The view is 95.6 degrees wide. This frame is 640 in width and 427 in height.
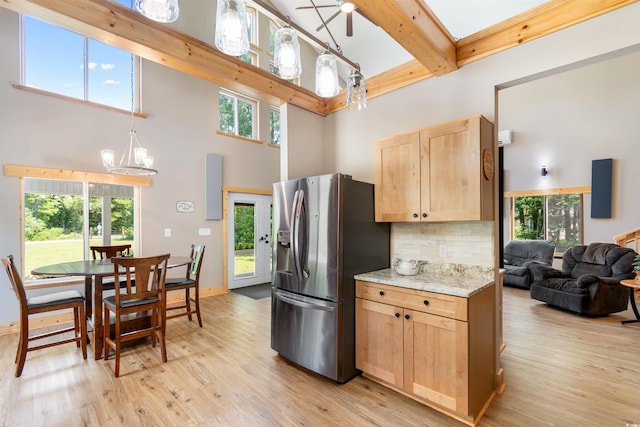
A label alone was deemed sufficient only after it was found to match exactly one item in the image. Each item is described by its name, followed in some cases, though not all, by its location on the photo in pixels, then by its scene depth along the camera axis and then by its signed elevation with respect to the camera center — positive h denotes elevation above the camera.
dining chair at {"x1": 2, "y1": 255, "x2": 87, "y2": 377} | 2.48 -0.87
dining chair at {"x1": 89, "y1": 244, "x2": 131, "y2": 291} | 3.70 -0.52
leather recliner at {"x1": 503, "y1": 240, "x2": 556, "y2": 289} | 5.82 -0.98
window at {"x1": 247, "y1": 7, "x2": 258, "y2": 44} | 6.07 +3.93
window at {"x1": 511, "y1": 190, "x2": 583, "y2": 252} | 6.48 -0.12
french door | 5.74 -0.54
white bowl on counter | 2.41 -0.47
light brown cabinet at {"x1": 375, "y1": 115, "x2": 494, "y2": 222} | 2.09 +0.31
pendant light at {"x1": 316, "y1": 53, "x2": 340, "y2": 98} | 1.82 +0.87
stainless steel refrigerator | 2.39 -0.45
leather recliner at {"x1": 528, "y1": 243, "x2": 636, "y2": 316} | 4.07 -1.04
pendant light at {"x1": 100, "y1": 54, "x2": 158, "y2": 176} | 3.39 +0.65
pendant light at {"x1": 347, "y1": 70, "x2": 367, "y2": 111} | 2.04 +0.87
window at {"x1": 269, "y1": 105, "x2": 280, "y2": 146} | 6.30 +1.93
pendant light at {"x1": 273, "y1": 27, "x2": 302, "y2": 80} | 1.60 +0.89
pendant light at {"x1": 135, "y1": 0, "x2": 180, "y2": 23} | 1.27 +0.91
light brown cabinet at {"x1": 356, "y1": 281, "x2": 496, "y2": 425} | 1.89 -0.96
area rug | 5.27 -1.50
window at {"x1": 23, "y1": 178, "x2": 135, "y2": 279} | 3.70 -0.07
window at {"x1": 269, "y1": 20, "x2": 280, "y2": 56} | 6.35 +4.06
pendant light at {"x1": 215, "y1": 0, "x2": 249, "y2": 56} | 1.34 +0.88
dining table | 2.68 -0.57
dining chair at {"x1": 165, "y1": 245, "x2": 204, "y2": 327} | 3.61 -0.88
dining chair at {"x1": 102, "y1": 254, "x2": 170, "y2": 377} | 2.63 -0.86
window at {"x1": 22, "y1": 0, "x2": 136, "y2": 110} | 3.71 +2.05
